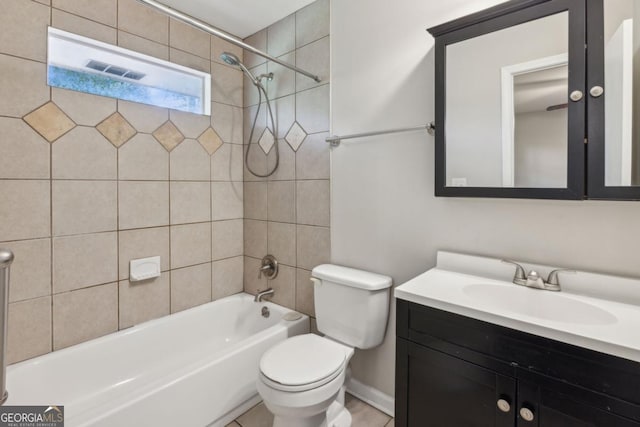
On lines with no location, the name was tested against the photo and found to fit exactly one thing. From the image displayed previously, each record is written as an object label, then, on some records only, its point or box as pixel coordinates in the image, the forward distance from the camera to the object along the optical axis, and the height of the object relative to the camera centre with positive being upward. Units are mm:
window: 1674 +871
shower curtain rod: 1255 +868
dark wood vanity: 816 -507
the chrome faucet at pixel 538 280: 1182 -258
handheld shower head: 1859 +953
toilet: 1284 -677
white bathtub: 1348 -851
